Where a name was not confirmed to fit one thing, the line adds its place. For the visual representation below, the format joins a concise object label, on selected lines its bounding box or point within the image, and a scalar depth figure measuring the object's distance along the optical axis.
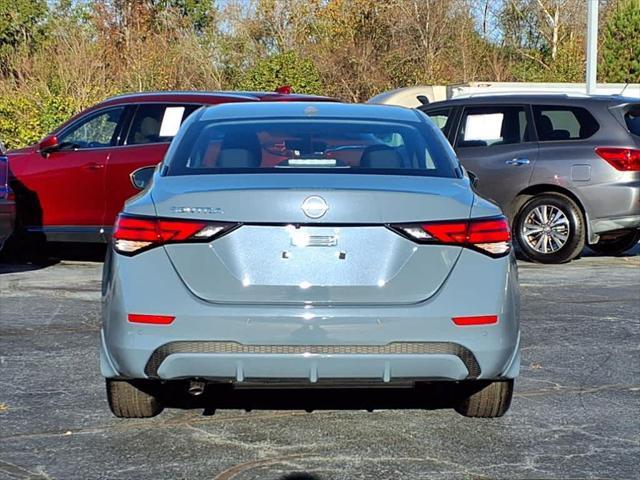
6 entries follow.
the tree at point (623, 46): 37.47
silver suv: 11.63
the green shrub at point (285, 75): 25.77
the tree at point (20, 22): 35.69
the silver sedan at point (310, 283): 4.80
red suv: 11.24
